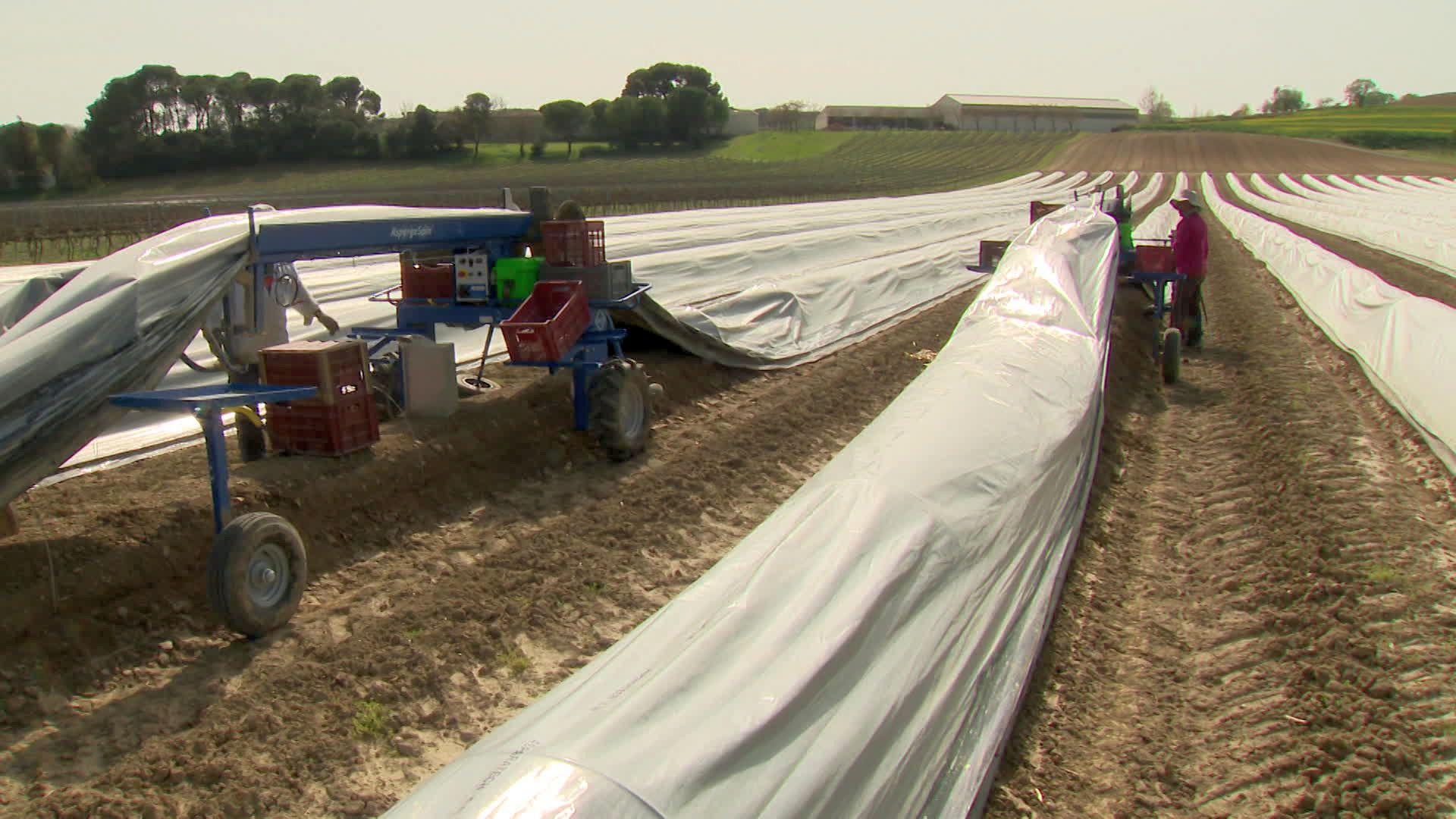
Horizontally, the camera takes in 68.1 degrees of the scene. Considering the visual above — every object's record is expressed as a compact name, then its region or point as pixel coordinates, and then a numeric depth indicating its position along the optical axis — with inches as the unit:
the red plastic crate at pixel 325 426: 248.4
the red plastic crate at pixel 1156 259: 469.7
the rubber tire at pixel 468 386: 341.4
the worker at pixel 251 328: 237.0
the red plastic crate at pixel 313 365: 232.7
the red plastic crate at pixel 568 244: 320.8
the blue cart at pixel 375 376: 187.0
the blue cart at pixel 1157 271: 461.7
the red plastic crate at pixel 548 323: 285.1
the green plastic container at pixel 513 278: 314.7
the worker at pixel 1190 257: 445.4
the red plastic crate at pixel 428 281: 323.3
